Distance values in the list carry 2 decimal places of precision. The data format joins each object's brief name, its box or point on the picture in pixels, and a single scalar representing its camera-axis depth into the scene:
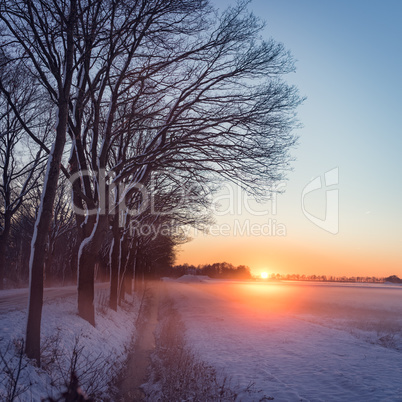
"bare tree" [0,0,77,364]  7.02
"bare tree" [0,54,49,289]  17.78
